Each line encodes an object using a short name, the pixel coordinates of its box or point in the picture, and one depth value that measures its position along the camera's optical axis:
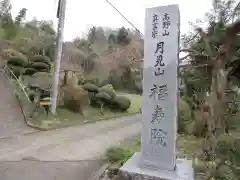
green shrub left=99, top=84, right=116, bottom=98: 12.66
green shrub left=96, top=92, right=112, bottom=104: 12.30
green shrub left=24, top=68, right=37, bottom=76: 13.85
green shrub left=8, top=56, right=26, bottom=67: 13.66
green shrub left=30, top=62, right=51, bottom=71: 14.02
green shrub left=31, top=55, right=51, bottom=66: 14.40
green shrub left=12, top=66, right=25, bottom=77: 13.43
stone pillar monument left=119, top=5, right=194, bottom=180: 3.29
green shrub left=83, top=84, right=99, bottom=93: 11.98
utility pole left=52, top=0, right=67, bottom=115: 9.27
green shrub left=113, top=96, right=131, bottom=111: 13.04
